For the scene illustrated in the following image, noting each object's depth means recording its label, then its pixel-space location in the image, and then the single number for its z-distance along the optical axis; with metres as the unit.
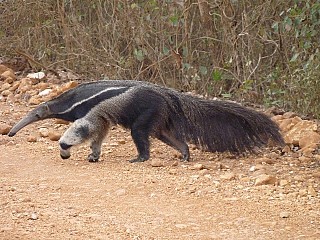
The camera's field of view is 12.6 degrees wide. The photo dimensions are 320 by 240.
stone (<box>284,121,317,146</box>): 15.07
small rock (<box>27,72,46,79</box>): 22.51
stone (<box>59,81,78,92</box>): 19.47
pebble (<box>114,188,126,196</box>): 11.88
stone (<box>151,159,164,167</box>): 13.91
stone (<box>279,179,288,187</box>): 11.97
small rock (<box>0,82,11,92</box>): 21.83
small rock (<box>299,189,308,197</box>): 11.40
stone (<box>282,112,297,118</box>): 16.84
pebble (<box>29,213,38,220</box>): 10.46
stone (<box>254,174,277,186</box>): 12.01
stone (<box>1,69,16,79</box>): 22.93
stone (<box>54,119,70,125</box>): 17.96
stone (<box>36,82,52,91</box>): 21.09
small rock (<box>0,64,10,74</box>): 23.65
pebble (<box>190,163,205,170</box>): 13.46
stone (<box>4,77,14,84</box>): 22.53
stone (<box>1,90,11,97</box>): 21.25
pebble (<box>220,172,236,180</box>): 12.47
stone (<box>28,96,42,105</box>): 20.04
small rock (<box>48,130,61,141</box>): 16.65
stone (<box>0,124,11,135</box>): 17.19
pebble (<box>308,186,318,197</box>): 11.44
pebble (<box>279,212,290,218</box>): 10.36
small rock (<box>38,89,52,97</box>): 20.43
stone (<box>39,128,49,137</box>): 16.93
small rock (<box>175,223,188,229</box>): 10.08
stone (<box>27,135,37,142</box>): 16.52
